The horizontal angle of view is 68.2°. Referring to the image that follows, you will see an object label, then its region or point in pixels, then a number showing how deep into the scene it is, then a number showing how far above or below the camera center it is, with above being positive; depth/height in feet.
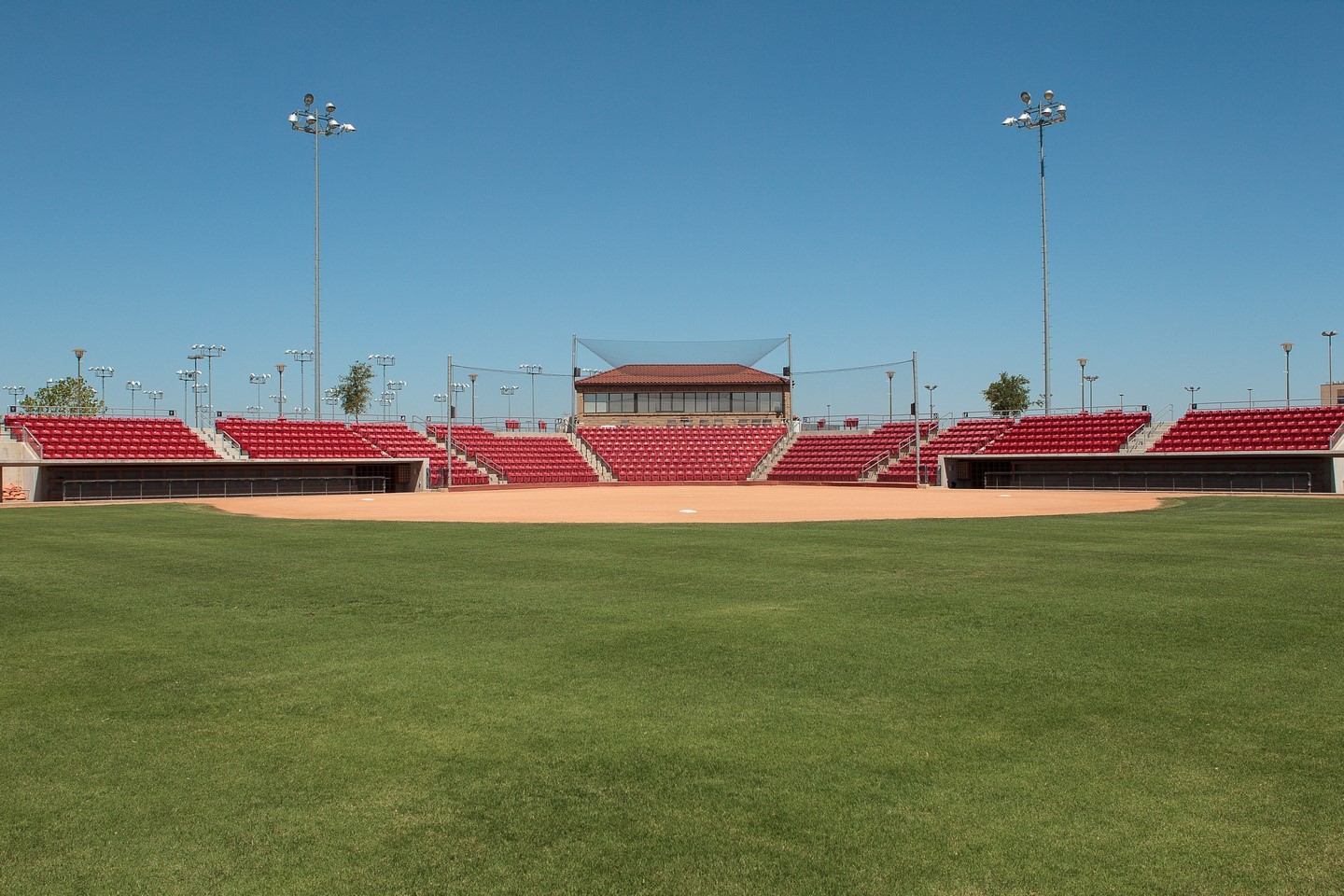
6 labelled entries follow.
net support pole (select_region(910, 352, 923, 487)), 184.75 +16.67
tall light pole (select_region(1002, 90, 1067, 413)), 183.01 +63.25
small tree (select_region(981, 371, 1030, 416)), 354.54 +24.22
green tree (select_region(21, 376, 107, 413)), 300.40 +21.65
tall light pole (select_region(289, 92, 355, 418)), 180.04 +61.08
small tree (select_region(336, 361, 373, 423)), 363.97 +28.29
